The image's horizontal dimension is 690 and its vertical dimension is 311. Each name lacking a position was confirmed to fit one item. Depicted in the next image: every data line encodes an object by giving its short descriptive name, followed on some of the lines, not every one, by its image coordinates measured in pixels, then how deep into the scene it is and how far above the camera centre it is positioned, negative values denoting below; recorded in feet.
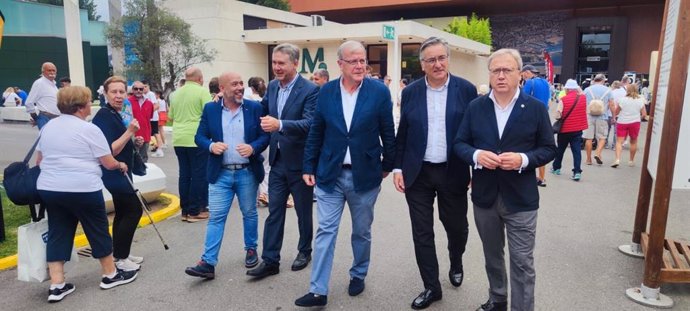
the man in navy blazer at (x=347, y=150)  12.05 -1.86
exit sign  78.74 +6.86
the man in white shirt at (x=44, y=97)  28.19 -1.52
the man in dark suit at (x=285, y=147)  13.75 -2.05
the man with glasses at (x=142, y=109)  28.27 -2.17
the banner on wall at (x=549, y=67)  72.80 +1.49
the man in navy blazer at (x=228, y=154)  14.01 -2.27
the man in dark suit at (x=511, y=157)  10.41 -1.63
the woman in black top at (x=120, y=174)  13.88 -2.87
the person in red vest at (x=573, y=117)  27.81 -2.19
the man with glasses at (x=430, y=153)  11.96 -1.88
